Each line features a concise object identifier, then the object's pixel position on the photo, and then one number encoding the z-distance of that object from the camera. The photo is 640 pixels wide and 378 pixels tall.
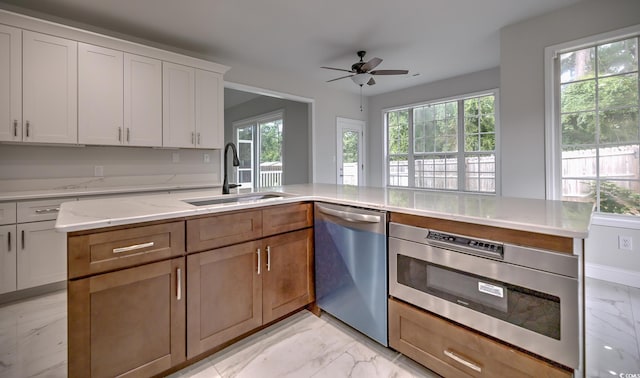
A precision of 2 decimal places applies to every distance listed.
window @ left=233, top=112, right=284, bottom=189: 6.39
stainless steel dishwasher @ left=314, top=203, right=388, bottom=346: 1.66
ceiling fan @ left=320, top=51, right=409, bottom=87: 3.61
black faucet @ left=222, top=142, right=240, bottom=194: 2.05
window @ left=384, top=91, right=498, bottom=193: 4.80
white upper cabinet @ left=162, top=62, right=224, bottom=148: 3.27
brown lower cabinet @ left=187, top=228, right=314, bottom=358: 1.51
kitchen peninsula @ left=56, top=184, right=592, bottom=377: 1.17
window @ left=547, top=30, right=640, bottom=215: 2.74
